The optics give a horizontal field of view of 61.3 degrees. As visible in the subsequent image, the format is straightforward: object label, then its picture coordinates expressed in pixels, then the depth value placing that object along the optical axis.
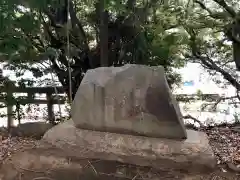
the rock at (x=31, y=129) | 1.86
